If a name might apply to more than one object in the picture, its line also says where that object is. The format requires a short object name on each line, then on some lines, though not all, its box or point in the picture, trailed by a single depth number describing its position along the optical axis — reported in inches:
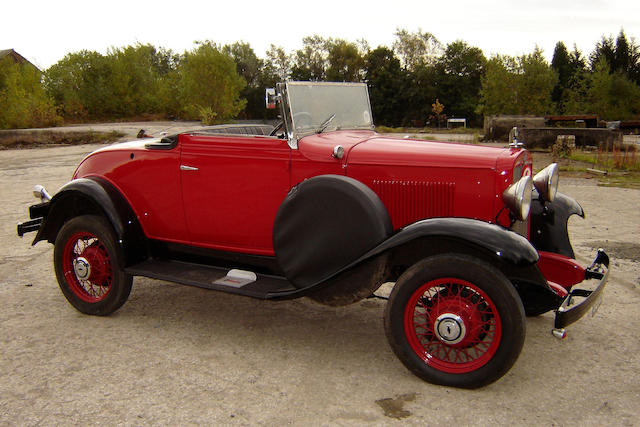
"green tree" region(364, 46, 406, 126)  1628.9
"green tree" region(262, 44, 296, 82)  2022.6
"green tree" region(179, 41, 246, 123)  1061.8
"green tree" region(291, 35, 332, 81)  2023.5
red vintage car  111.5
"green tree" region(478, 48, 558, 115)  1061.1
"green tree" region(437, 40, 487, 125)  1604.3
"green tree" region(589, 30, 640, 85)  1673.0
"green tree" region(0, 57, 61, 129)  954.7
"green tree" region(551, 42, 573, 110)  1649.9
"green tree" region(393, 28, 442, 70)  1968.5
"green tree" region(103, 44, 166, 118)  1214.3
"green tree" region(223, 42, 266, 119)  1919.3
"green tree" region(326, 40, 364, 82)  1913.6
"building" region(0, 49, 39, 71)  1961.1
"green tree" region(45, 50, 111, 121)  1186.0
